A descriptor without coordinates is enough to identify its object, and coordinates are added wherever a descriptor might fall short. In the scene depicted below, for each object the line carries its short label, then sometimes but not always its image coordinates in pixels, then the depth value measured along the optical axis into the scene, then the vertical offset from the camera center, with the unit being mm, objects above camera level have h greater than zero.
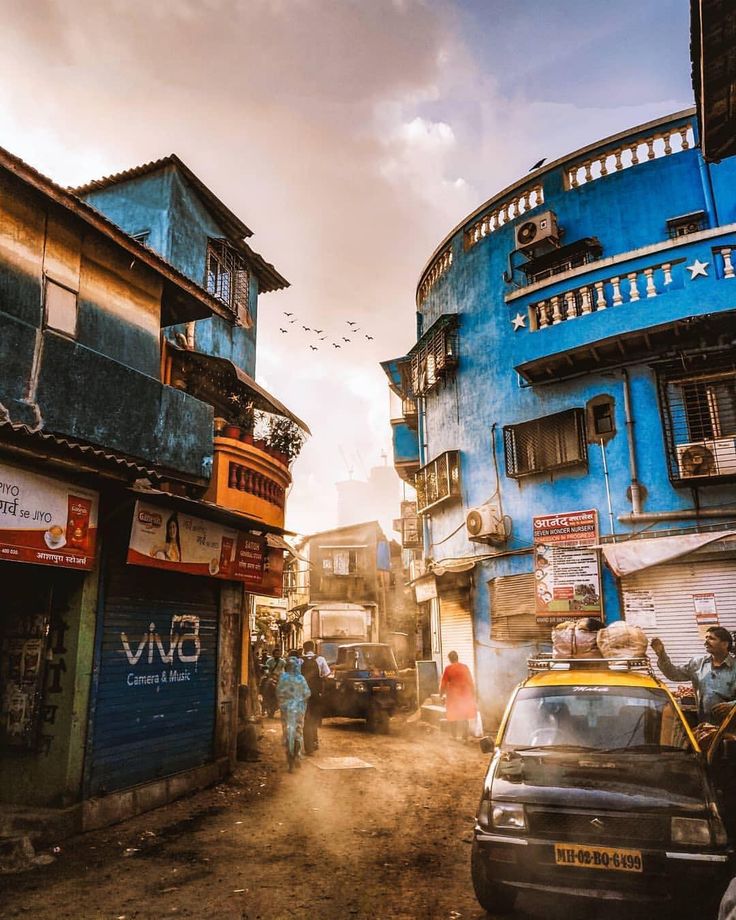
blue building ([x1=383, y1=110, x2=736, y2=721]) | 11641 +4355
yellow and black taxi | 3941 -1264
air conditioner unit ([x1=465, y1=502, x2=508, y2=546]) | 13883 +2024
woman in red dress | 13242 -1556
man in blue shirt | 6559 -650
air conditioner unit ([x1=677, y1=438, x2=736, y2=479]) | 11266 +2783
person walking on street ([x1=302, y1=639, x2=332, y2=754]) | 11914 -1422
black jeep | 15391 -1825
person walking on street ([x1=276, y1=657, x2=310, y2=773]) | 10422 -1418
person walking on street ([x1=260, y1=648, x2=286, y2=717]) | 16222 -1770
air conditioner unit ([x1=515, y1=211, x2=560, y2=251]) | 14125 +8607
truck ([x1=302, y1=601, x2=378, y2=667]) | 27609 -291
